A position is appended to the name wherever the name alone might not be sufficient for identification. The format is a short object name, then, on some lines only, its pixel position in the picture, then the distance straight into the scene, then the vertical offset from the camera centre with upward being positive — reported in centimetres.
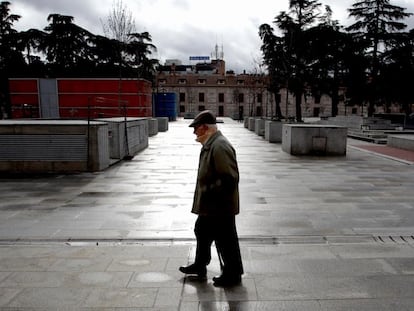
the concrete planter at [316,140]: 1466 -117
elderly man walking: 374 -89
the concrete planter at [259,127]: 2581 -120
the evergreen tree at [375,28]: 3841 +816
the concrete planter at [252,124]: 3089 -115
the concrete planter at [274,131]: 2098 -117
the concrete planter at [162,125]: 3020 -116
